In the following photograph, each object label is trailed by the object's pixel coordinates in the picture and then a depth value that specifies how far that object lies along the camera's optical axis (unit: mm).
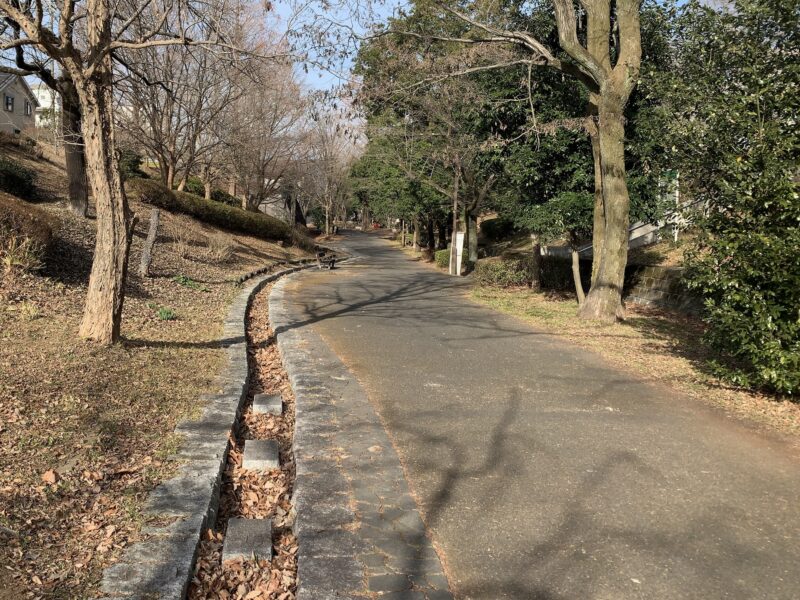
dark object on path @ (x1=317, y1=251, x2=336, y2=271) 23650
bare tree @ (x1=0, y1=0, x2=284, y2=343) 5457
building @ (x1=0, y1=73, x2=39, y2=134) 39844
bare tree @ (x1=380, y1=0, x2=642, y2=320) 9820
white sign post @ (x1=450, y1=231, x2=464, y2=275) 22953
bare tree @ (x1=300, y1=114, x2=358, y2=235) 40938
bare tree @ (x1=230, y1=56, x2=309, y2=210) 23391
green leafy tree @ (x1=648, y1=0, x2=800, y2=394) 5137
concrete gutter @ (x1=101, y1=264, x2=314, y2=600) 2596
